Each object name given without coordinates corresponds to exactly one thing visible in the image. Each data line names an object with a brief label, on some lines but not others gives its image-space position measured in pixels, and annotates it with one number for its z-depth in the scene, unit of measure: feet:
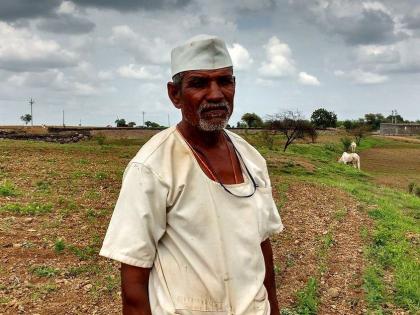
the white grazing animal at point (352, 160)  81.10
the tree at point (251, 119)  201.36
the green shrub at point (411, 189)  57.65
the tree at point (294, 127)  108.06
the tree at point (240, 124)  187.09
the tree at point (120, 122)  216.02
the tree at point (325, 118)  224.33
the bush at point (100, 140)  85.03
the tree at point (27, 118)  246.27
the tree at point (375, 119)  263.08
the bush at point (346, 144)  112.88
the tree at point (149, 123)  211.04
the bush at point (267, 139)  95.74
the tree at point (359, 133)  149.28
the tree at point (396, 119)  286.38
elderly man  5.68
